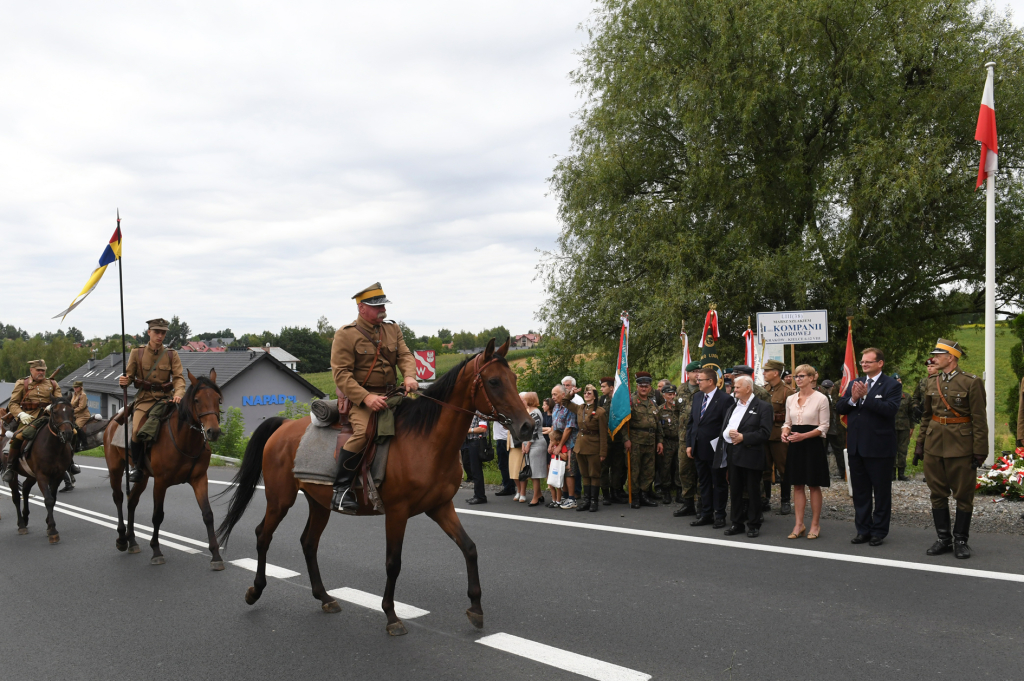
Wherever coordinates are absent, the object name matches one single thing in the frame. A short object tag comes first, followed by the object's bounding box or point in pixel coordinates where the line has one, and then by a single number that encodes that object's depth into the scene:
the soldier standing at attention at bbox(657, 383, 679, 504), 12.27
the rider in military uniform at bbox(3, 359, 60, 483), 11.34
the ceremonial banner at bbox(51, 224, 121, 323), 10.79
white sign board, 13.82
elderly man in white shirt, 9.05
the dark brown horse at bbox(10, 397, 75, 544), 10.89
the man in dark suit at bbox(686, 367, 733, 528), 9.70
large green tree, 18.44
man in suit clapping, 8.21
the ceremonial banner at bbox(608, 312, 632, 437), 11.59
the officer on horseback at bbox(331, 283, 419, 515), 5.89
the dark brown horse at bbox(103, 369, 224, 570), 8.64
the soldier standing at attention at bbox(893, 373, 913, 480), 14.82
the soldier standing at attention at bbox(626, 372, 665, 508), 11.60
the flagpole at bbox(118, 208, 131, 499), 9.04
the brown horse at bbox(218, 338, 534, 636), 5.56
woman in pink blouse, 8.80
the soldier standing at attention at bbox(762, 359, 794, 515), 10.59
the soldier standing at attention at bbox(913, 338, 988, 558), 7.43
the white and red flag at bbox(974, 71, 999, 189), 13.30
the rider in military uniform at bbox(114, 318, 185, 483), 9.07
